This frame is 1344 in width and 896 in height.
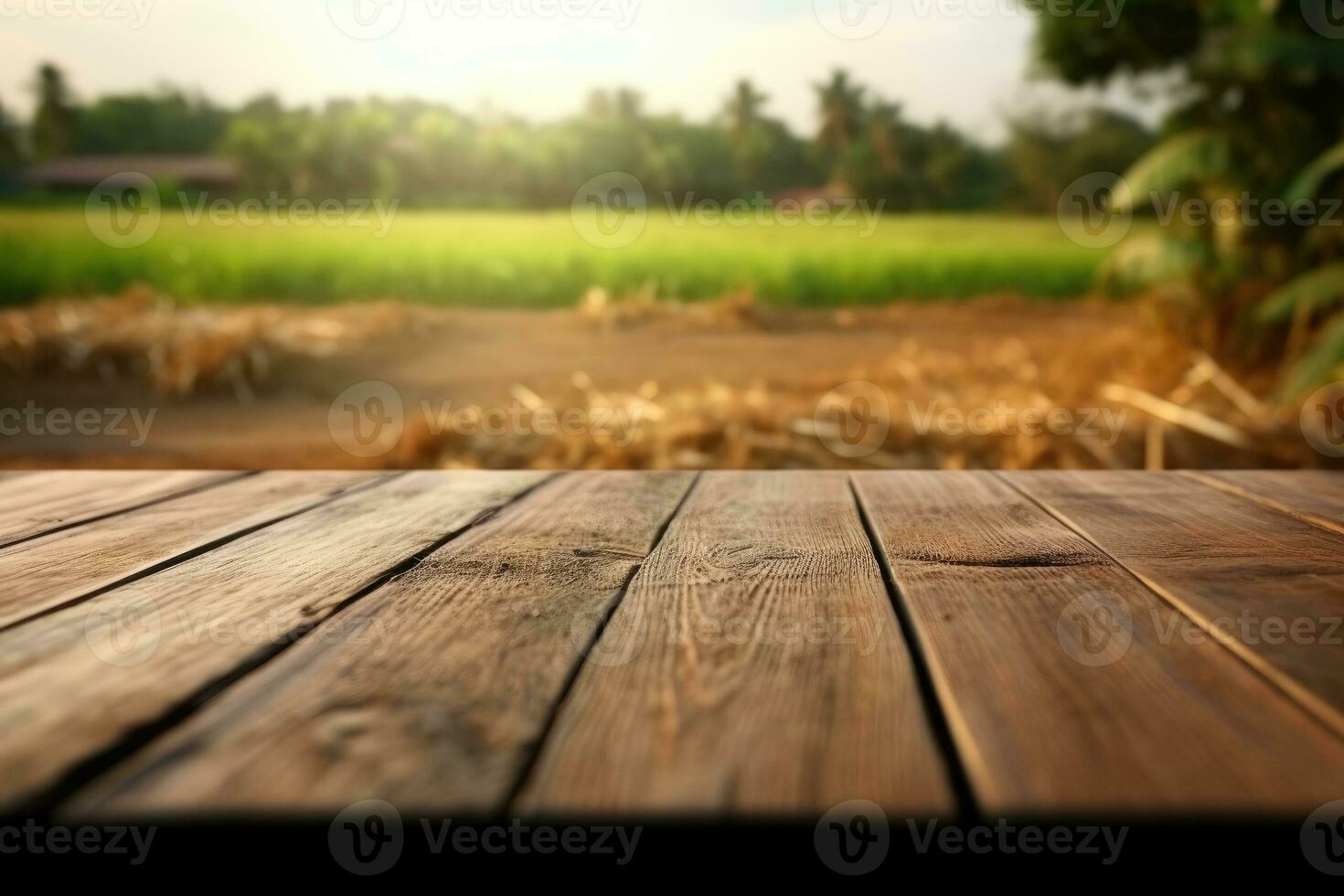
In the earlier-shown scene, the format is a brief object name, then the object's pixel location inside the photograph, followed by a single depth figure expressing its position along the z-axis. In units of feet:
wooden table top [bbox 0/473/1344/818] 1.20
